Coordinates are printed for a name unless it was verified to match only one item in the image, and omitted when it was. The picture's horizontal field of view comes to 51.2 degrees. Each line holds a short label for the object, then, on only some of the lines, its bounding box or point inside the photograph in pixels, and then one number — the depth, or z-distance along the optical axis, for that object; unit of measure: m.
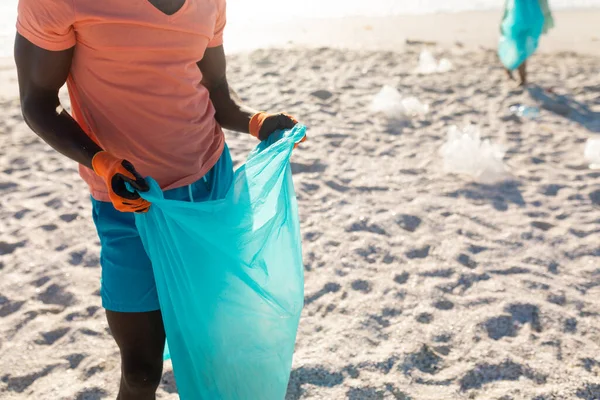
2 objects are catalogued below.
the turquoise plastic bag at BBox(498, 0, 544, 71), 5.32
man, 1.35
